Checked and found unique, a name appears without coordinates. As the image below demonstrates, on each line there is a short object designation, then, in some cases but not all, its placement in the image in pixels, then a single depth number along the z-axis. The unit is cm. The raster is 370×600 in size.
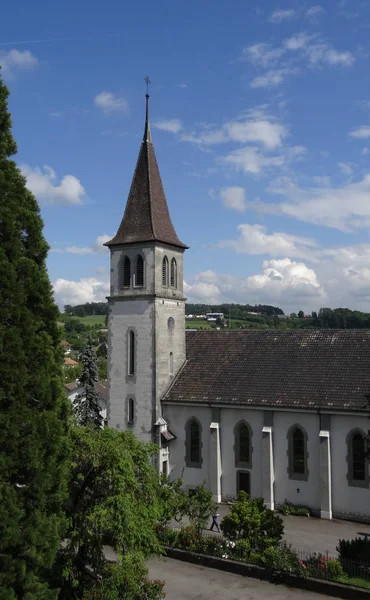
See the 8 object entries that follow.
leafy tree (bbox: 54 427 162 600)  1575
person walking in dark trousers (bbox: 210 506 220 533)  2598
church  2847
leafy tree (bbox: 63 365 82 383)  8975
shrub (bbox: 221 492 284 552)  2203
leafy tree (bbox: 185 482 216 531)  2386
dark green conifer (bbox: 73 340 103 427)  4056
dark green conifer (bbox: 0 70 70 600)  1303
